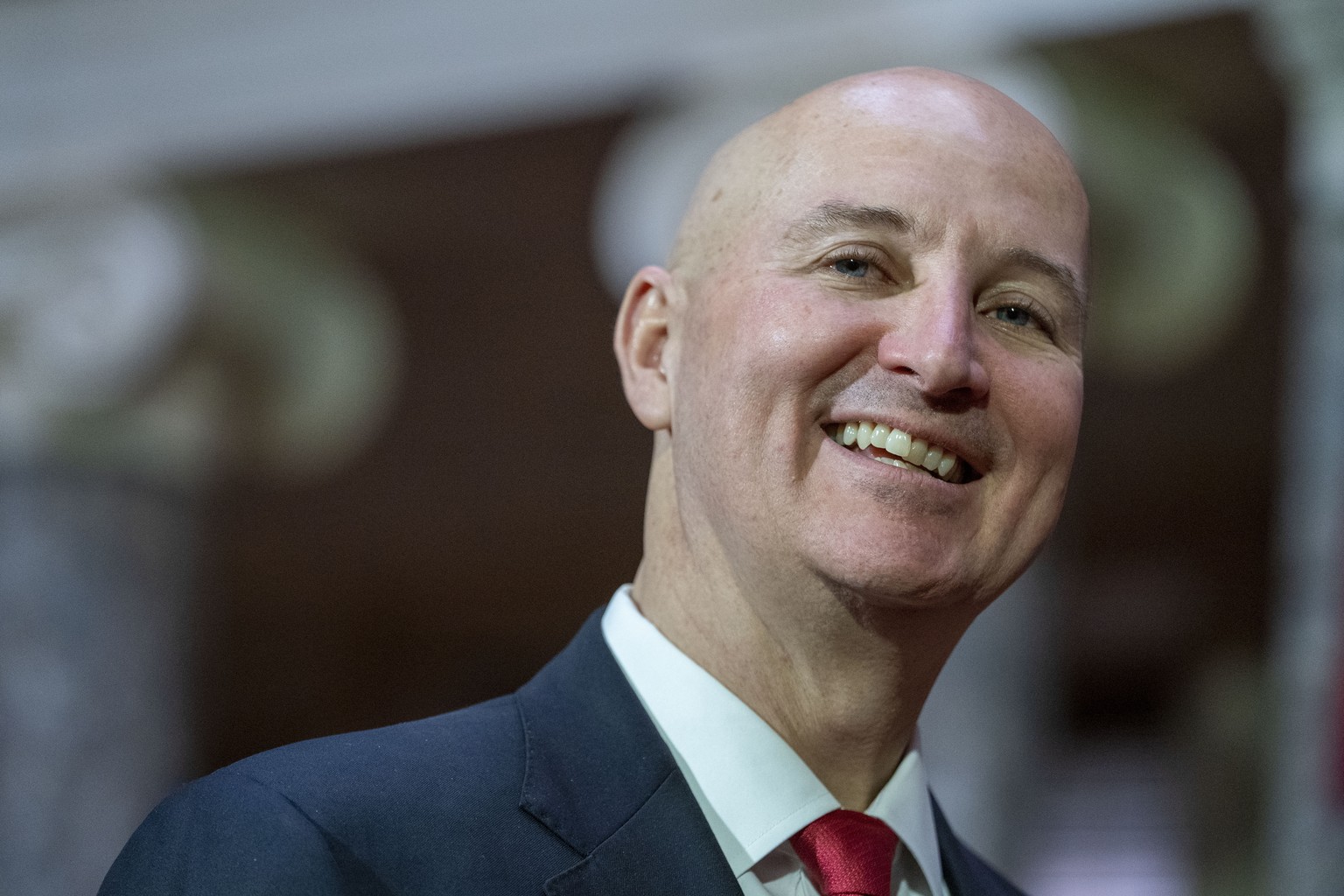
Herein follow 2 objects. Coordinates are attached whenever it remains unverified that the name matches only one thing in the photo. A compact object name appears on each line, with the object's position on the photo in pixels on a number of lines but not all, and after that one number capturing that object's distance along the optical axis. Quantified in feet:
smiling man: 9.67
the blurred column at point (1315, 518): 27.73
